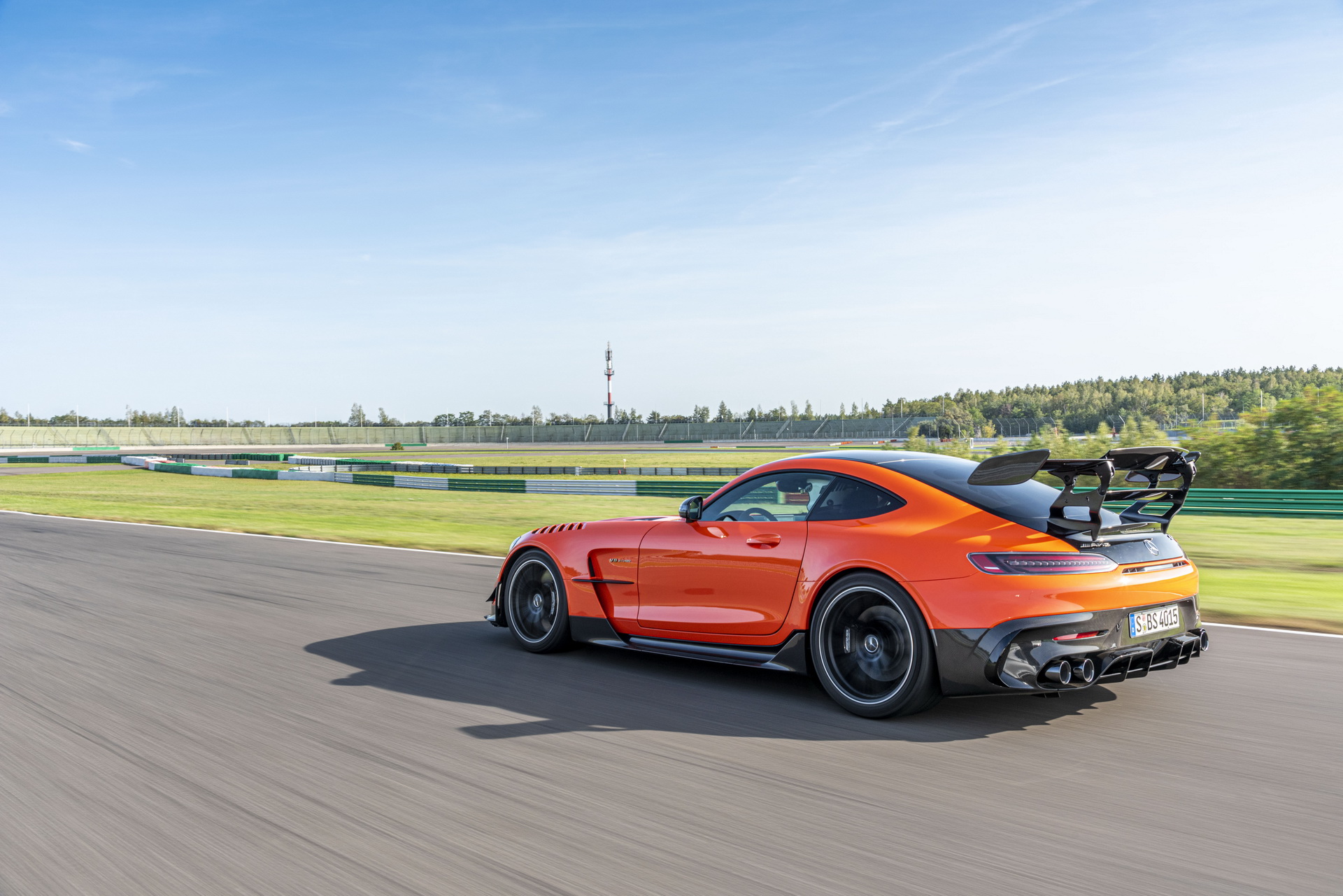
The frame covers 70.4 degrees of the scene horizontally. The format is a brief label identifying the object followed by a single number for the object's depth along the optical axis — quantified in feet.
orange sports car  14.08
